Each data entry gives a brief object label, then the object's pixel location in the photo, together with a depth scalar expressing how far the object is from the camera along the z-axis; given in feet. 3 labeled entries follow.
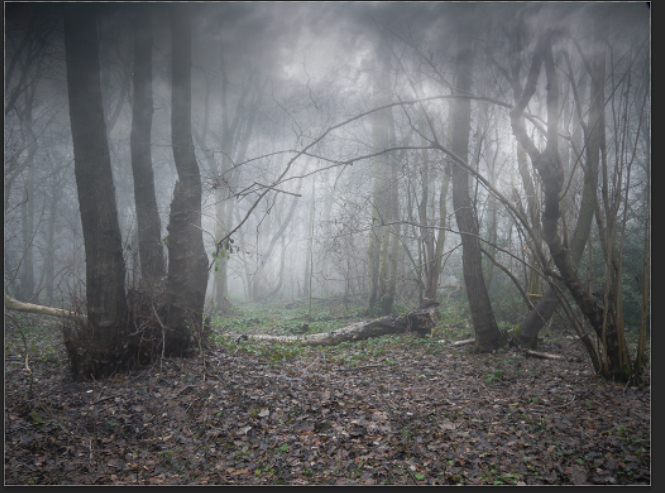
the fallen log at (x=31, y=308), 20.11
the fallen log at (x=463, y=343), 19.12
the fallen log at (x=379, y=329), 21.57
